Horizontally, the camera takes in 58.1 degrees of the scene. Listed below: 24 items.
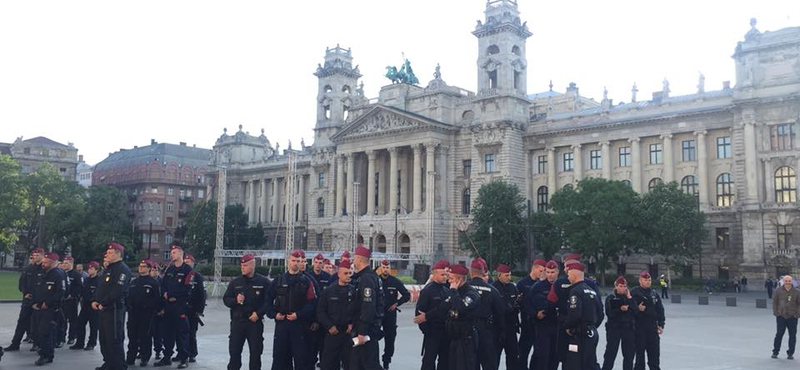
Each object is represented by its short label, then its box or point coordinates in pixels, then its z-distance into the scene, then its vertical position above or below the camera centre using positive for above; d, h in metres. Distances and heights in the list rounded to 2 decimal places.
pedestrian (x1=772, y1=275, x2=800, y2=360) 18.31 -1.65
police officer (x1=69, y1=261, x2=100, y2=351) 18.36 -1.89
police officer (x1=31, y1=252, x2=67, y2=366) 15.81 -1.37
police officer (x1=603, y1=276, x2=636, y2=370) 14.95 -1.65
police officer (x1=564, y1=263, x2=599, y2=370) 12.14 -1.38
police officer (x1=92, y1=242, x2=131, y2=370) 14.16 -1.22
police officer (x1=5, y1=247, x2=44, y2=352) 17.55 -1.21
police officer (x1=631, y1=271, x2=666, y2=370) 15.38 -1.71
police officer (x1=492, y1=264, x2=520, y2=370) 14.12 -1.39
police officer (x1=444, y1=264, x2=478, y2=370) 11.84 -1.37
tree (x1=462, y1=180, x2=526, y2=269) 62.78 +1.94
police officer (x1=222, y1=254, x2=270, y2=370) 13.55 -1.39
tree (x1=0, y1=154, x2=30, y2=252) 75.44 +4.33
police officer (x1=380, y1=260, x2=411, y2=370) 15.59 -1.24
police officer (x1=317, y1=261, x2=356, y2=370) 11.81 -1.21
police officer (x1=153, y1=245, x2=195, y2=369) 16.08 -1.35
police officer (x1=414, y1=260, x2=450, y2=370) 12.16 -1.29
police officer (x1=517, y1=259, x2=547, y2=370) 14.48 -1.64
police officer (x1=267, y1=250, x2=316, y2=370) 12.95 -1.21
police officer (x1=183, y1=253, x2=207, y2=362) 16.52 -1.45
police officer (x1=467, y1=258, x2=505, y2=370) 12.34 -1.20
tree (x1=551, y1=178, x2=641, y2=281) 54.56 +2.05
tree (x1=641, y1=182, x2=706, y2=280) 53.50 +1.74
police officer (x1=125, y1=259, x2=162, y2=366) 16.09 -1.59
